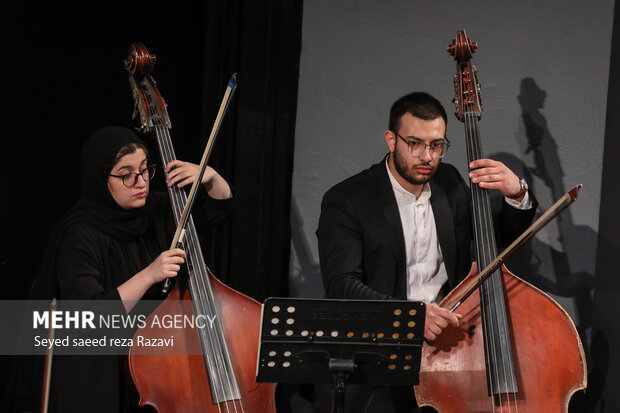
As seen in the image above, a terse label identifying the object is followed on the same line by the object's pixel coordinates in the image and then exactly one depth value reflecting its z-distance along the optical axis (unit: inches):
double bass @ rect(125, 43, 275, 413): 176.7
